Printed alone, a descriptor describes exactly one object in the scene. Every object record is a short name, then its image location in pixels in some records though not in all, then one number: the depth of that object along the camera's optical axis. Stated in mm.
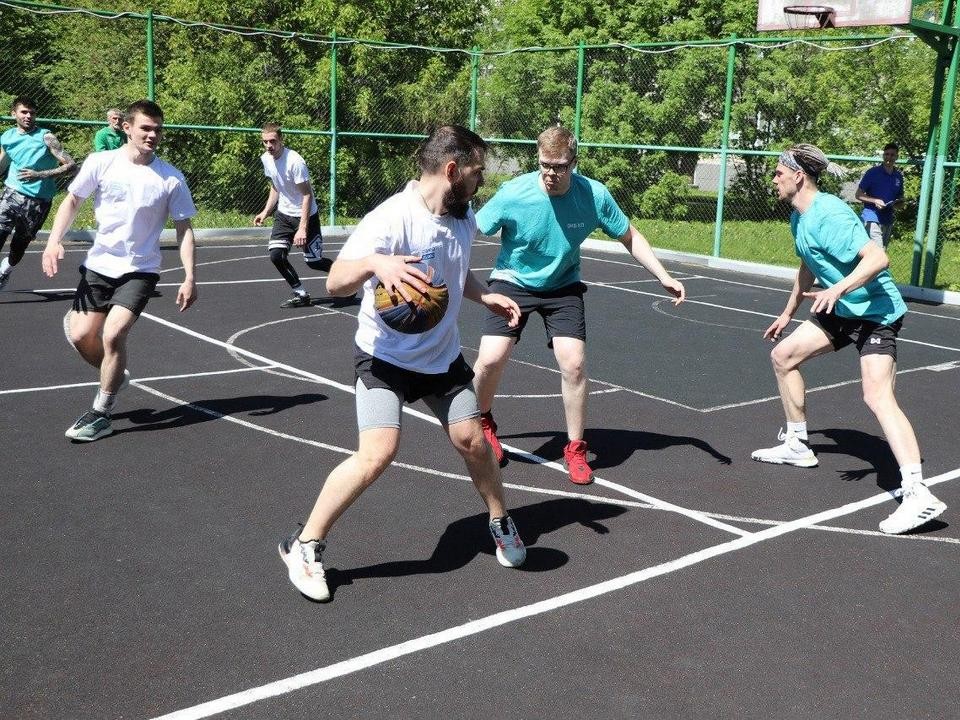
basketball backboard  14297
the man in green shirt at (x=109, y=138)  16125
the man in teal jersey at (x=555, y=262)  6402
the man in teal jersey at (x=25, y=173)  12359
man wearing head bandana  5859
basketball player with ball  4461
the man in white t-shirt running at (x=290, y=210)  12195
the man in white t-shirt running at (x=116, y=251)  7039
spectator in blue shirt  15281
